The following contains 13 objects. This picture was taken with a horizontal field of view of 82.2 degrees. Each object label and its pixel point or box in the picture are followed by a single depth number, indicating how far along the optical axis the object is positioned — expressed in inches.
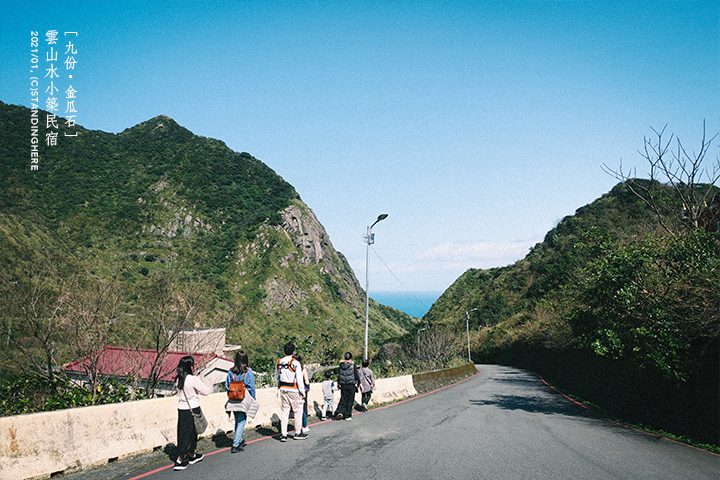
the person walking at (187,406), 254.1
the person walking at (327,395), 446.1
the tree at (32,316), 555.1
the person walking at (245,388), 295.6
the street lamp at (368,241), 693.9
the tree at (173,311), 753.0
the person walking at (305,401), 342.3
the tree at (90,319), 593.0
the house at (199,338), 1085.5
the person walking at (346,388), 441.1
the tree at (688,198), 589.0
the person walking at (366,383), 509.0
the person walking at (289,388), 328.5
